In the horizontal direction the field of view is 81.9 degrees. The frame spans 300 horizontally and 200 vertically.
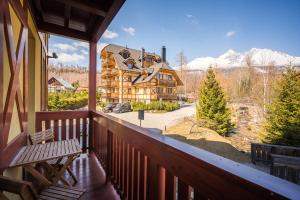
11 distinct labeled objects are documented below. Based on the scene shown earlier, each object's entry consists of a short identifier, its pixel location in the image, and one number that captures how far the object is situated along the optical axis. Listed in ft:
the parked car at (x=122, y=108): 55.54
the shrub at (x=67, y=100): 39.41
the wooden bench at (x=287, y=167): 14.48
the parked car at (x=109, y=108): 56.29
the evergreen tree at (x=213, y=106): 36.81
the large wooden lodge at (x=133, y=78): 71.97
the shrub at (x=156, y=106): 61.31
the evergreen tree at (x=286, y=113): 27.07
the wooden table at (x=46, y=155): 5.21
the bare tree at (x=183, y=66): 84.38
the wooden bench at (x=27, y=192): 3.03
